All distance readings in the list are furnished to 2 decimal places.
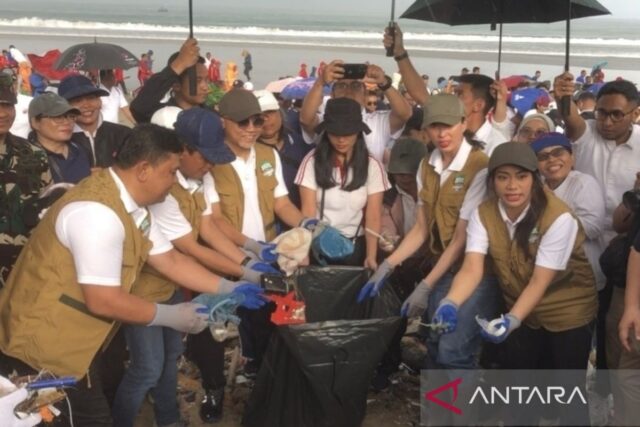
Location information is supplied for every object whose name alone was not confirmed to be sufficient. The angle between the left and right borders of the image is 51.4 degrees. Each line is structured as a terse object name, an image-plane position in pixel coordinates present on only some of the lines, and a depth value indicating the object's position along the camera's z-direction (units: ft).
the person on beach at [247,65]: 75.08
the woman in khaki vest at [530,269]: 9.83
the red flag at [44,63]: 53.67
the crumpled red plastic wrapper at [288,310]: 10.79
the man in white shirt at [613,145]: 12.43
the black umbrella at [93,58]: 30.68
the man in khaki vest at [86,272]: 8.11
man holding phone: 14.08
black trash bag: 10.28
